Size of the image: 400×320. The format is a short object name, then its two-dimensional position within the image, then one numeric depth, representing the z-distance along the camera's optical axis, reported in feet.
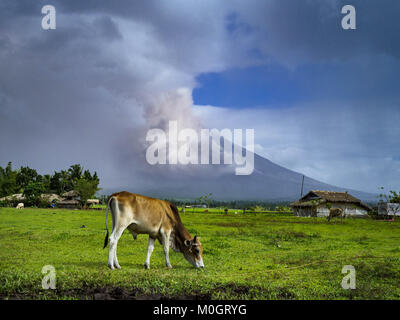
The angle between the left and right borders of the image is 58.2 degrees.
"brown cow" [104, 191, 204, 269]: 24.38
